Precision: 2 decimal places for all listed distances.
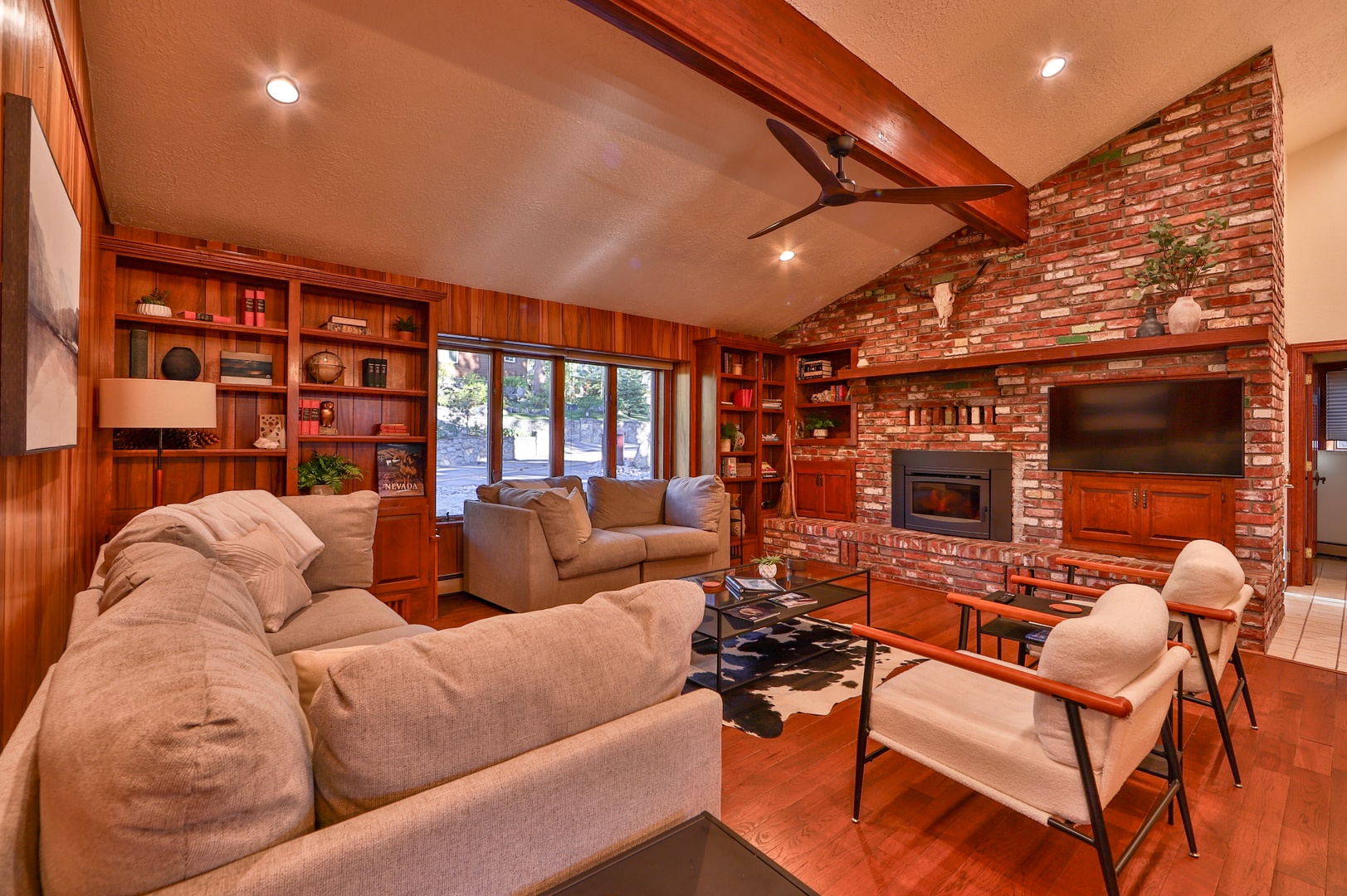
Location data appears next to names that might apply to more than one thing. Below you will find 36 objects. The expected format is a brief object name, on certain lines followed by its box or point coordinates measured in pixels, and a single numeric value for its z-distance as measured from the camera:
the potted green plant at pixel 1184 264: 3.97
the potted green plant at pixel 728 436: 6.25
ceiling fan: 2.93
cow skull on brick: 5.30
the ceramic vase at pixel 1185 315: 3.96
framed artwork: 1.26
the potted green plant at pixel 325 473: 3.75
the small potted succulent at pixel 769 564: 3.51
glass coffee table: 2.96
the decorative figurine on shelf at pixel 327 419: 4.00
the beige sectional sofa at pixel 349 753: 0.66
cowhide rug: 2.75
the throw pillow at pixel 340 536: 2.84
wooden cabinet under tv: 4.03
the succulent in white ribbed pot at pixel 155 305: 3.30
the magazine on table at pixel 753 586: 3.23
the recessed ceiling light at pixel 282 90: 2.75
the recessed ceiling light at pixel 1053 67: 3.62
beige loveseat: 4.04
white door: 6.35
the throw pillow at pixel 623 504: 5.02
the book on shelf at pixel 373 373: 4.12
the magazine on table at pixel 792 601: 3.17
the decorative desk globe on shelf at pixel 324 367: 3.92
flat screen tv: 3.98
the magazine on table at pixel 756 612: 2.96
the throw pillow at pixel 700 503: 5.00
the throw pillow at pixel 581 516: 4.32
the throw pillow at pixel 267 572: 2.12
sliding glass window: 5.01
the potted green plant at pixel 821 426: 6.38
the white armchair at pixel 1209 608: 2.17
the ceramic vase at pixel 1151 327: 4.16
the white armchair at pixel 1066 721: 1.50
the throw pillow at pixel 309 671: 1.03
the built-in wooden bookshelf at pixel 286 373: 3.37
